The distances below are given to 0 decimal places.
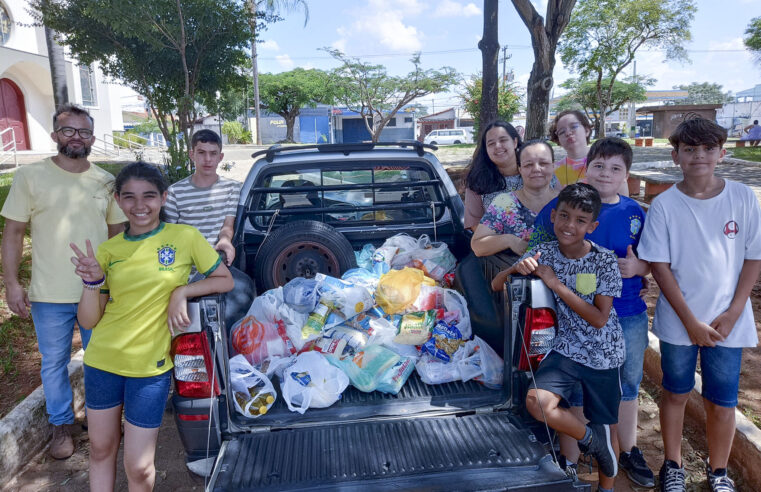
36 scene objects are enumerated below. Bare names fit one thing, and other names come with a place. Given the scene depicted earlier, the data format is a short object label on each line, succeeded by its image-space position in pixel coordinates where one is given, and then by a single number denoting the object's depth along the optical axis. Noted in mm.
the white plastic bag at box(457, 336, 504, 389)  2637
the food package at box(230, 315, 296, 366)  2773
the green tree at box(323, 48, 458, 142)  35000
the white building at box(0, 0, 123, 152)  21344
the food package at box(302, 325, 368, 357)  2869
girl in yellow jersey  2238
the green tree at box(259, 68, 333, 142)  40875
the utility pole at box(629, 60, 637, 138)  47197
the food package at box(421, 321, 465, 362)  2840
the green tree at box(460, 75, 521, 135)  33250
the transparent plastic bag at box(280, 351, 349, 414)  2463
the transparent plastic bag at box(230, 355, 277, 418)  2426
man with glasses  2859
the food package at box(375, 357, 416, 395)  2590
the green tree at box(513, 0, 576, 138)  7820
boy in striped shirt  3336
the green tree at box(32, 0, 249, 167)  9391
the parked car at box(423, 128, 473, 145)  44406
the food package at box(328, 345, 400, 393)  2613
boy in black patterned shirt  2324
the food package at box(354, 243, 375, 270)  3747
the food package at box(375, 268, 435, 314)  3057
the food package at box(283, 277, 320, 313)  3105
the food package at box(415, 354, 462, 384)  2680
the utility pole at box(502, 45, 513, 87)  52250
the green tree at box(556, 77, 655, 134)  41781
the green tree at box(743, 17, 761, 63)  22875
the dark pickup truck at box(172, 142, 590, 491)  2057
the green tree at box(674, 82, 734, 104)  92625
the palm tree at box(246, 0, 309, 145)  11355
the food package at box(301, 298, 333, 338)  2967
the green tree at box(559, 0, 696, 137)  27656
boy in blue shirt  2611
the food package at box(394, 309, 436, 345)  2928
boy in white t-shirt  2504
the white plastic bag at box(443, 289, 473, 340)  2986
